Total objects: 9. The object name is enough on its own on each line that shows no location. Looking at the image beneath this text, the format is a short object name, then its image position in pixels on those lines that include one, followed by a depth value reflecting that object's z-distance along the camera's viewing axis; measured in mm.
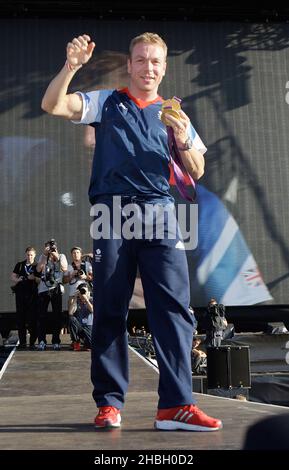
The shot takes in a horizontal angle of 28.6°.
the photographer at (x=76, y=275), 7000
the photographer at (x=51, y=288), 7012
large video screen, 11867
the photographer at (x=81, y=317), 6977
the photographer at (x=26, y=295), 7270
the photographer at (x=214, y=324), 9125
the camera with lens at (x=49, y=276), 7023
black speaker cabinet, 6859
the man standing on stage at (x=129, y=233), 2105
